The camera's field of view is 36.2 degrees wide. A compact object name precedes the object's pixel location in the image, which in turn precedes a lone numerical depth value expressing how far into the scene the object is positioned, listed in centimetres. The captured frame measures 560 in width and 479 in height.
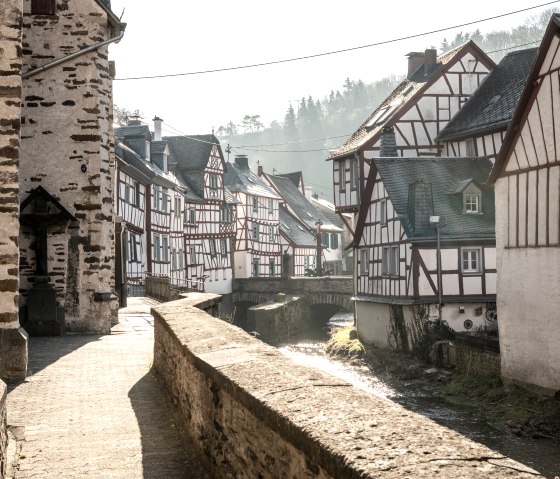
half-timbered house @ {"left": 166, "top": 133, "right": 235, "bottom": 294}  4962
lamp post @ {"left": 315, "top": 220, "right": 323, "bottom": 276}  5645
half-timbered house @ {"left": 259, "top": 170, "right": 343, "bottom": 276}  6638
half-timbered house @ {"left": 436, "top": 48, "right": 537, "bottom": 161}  3378
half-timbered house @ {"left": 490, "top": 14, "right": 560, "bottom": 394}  1917
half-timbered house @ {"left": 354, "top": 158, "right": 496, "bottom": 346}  3008
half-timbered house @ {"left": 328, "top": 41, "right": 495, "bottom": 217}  3678
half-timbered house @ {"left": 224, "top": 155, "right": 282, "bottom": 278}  5772
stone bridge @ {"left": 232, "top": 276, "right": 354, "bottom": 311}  4738
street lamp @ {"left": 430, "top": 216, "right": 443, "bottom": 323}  2988
